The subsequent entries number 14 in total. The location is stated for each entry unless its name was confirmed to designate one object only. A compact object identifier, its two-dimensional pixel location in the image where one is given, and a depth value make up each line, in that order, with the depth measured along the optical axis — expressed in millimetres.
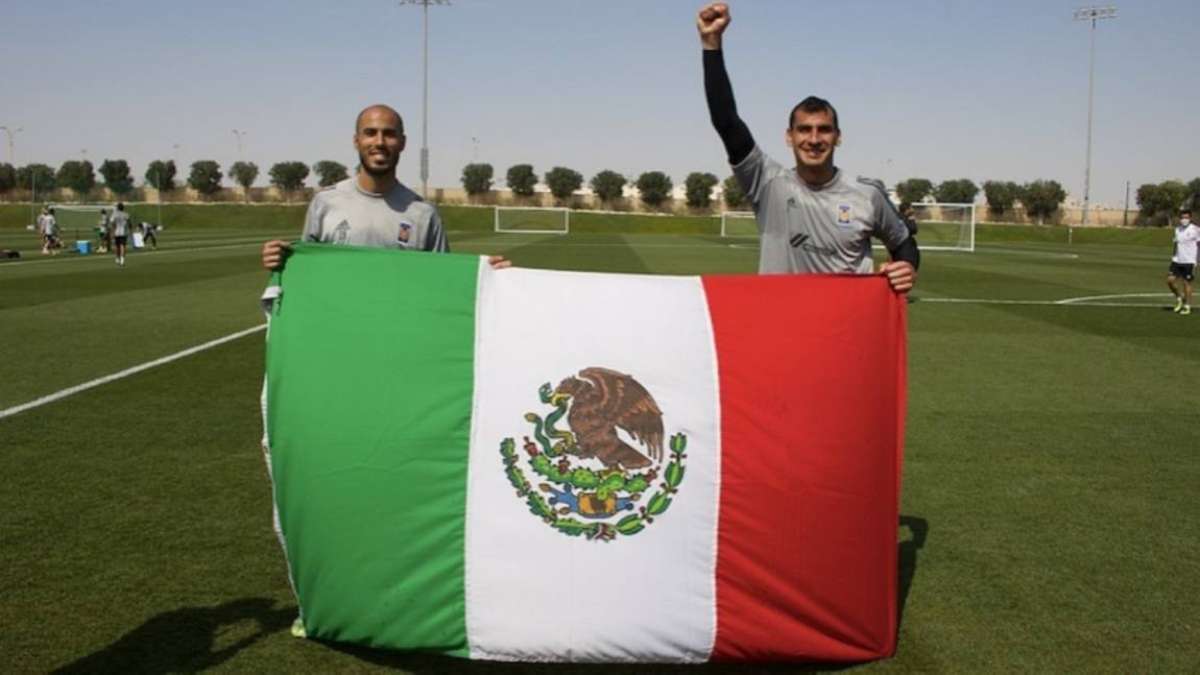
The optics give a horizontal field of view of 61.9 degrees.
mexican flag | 3627
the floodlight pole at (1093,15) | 72688
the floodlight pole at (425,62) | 63828
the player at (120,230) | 26531
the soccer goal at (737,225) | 63938
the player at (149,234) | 37506
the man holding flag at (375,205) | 4285
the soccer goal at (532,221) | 64188
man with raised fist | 4172
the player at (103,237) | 33684
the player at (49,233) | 31386
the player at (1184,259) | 17641
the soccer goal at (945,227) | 45188
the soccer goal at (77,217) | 54250
